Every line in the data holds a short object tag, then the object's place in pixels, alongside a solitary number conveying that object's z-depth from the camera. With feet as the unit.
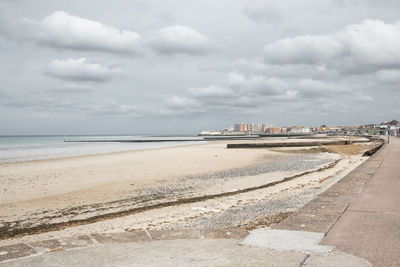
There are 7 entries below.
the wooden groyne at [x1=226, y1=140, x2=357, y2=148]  154.92
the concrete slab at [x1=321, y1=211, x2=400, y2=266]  13.48
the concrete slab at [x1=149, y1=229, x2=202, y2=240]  16.92
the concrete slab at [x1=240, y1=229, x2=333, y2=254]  14.48
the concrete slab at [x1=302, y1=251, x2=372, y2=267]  12.66
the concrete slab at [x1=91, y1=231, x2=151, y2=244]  16.58
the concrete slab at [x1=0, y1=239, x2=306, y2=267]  13.42
